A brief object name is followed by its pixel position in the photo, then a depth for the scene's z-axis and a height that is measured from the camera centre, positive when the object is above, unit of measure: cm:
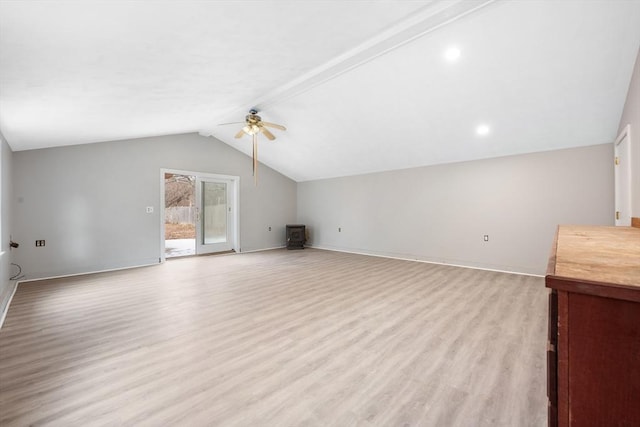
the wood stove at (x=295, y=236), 767 -59
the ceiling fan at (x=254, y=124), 459 +153
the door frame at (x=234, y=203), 652 +30
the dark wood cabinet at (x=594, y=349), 57 -29
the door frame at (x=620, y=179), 302 +44
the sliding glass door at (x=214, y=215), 652 +0
